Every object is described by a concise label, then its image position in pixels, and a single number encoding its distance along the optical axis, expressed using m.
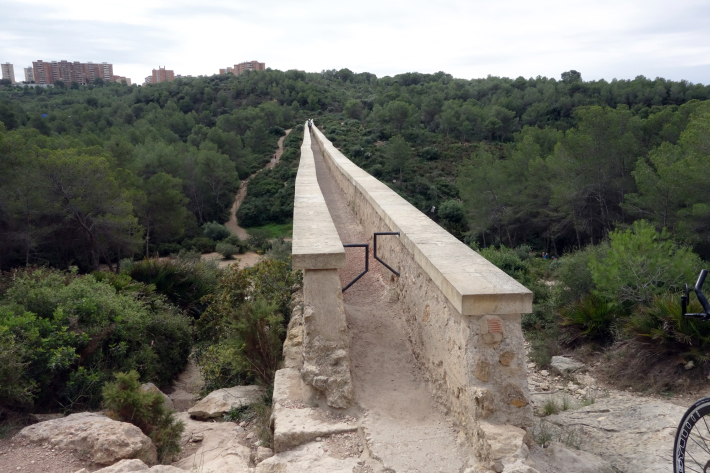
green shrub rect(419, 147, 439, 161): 42.03
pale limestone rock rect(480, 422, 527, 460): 2.64
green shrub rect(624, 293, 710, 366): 5.32
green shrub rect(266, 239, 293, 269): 9.22
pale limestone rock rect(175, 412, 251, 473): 3.41
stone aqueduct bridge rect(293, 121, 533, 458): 2.90
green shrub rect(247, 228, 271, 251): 27.74
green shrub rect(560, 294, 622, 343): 6.89
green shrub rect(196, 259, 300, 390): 5.02
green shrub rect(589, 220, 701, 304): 6.90
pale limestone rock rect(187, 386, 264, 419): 4.86
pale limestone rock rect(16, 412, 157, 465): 3.75
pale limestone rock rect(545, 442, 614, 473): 2.80
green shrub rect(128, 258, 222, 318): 10.58
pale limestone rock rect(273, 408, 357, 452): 3.10
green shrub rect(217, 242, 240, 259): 25.91
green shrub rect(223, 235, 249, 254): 27.94
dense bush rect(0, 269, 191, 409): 5.49
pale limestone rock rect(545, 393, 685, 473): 3.25
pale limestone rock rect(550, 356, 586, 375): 6.07
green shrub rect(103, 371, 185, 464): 4.16
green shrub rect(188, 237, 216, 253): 27.10
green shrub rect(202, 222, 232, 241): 29.41
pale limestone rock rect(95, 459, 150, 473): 3.21
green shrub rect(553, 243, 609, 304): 8.49
